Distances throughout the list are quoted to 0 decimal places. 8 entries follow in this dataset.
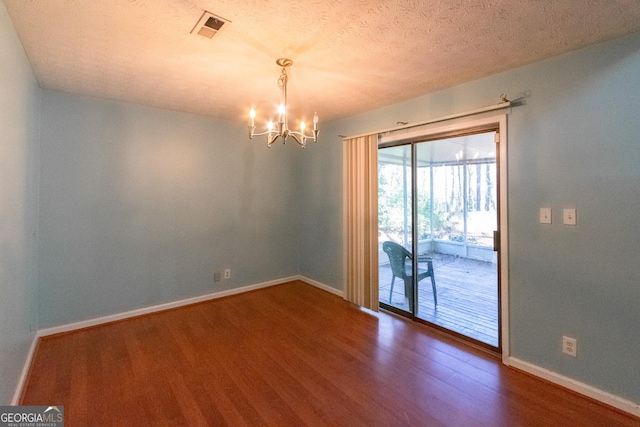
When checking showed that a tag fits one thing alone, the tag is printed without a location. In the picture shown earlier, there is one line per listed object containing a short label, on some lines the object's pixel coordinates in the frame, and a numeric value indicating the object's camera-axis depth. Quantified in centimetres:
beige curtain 345
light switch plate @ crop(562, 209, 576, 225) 207
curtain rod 235
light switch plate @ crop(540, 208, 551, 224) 218
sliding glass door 277
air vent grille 167
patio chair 331
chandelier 202
